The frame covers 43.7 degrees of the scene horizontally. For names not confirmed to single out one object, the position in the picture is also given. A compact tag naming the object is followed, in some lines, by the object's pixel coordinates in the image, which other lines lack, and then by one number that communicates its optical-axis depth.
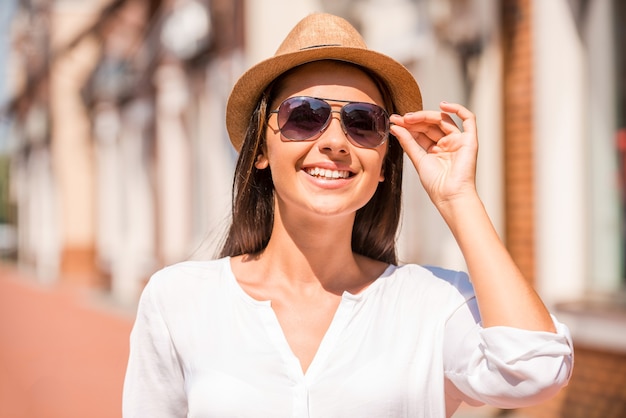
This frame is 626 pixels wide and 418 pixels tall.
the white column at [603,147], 5.05
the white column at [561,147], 5.01
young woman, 1.79
